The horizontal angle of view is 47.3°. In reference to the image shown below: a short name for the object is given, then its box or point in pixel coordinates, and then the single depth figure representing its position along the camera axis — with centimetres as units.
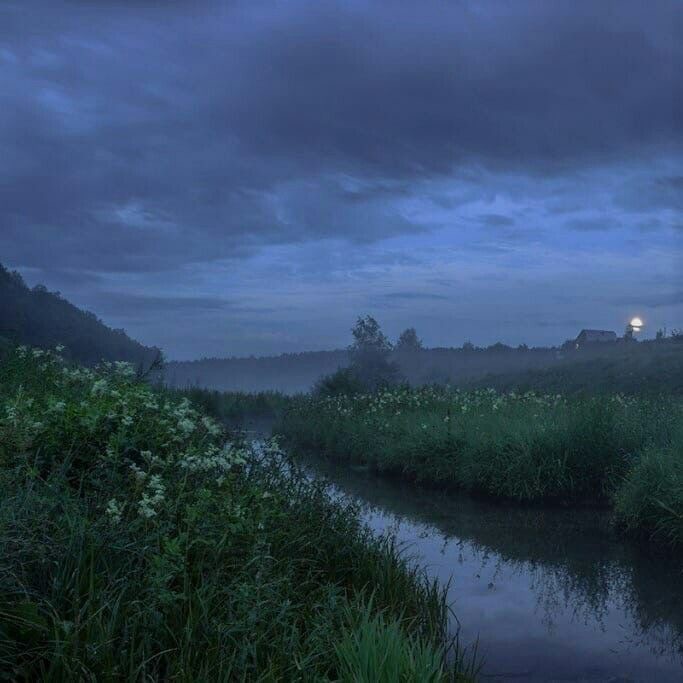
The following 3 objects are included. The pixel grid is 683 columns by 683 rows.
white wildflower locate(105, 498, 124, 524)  548
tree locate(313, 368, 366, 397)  3125
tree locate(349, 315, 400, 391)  4088
